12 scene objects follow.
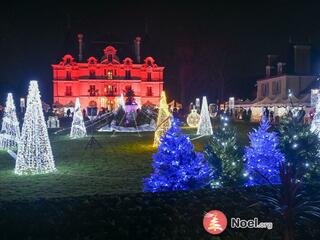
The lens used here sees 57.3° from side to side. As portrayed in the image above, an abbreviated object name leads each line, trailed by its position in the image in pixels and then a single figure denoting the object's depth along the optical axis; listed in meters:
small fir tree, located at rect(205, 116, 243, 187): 6.28
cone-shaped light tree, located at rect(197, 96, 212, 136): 19.73
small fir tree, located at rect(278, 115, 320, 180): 6.36
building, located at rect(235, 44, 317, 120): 30.40
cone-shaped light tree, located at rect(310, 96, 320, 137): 10.07
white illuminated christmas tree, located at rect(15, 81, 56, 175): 9.23
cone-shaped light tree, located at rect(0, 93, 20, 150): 14.42
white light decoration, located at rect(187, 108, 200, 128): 26.54
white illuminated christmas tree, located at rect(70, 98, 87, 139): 19.47
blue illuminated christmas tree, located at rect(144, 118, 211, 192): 5.67
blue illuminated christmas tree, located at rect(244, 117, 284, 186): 6.70
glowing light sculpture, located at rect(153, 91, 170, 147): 14.33
